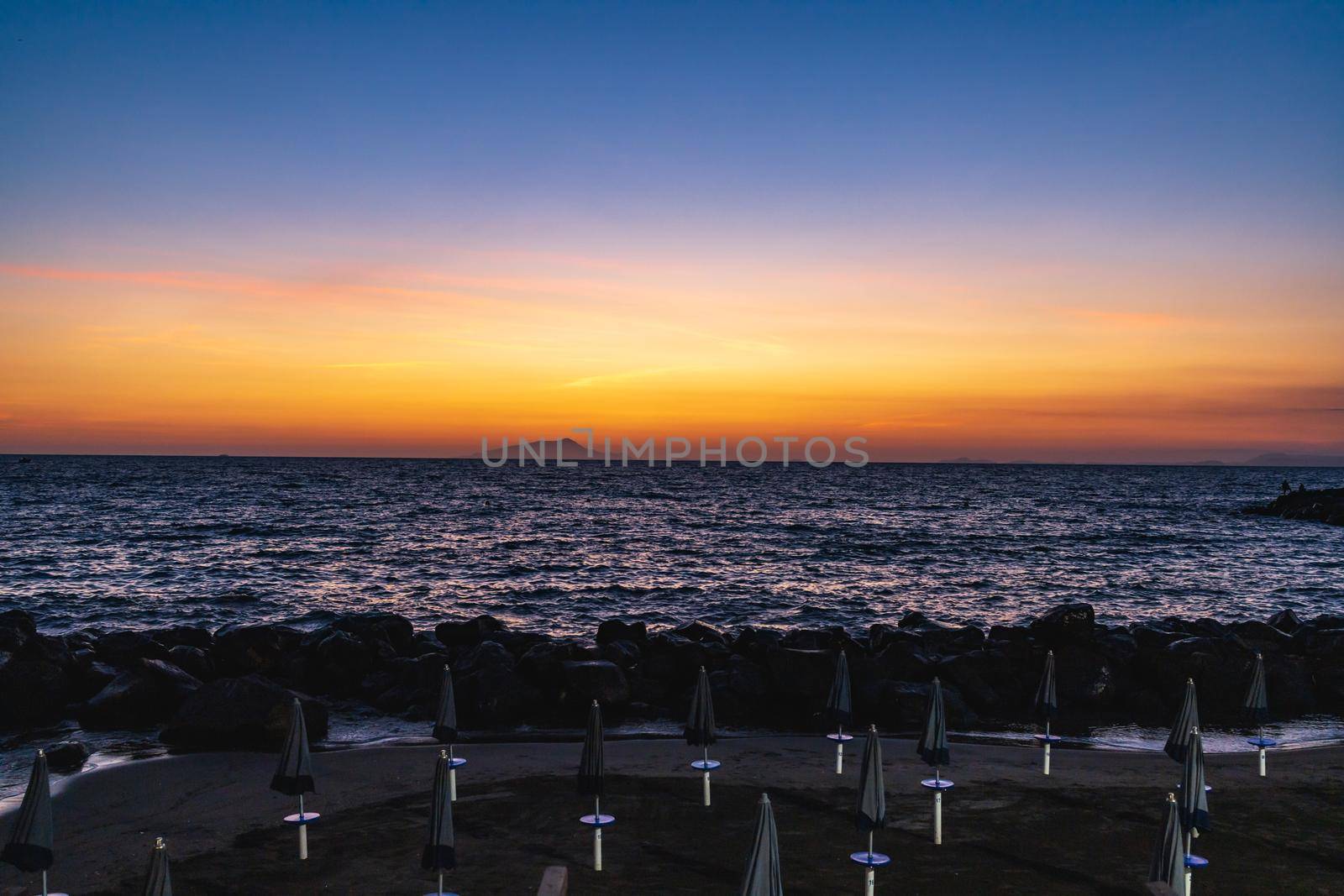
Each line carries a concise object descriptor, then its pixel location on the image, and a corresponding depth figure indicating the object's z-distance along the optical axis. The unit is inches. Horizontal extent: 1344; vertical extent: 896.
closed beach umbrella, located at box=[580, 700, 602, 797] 422.6
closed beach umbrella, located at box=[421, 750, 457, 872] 349.1
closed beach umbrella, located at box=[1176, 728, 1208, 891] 404.2
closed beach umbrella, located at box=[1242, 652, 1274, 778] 572.4
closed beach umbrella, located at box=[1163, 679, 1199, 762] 489.4
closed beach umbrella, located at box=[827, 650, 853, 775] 575.2
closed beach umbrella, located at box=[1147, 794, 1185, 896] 342.0
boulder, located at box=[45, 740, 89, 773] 615.5
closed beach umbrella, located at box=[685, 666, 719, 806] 514.9
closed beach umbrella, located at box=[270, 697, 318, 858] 417.1
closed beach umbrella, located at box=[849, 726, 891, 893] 383.6
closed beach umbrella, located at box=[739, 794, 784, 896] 288.4
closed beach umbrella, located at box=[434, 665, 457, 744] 523.2
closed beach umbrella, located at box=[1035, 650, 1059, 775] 589.3
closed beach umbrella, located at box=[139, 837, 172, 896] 275.3
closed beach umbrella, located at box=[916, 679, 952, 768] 468.1
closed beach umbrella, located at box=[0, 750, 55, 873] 346.9
